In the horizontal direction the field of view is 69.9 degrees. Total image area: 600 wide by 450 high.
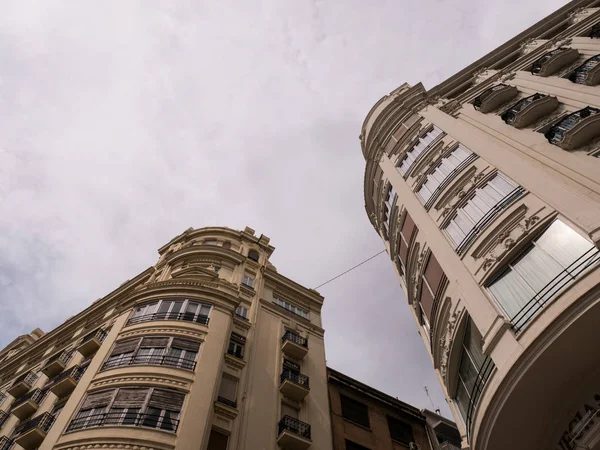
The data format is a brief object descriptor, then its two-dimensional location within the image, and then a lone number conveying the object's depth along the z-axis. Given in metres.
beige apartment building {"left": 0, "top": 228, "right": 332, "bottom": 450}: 17.23
